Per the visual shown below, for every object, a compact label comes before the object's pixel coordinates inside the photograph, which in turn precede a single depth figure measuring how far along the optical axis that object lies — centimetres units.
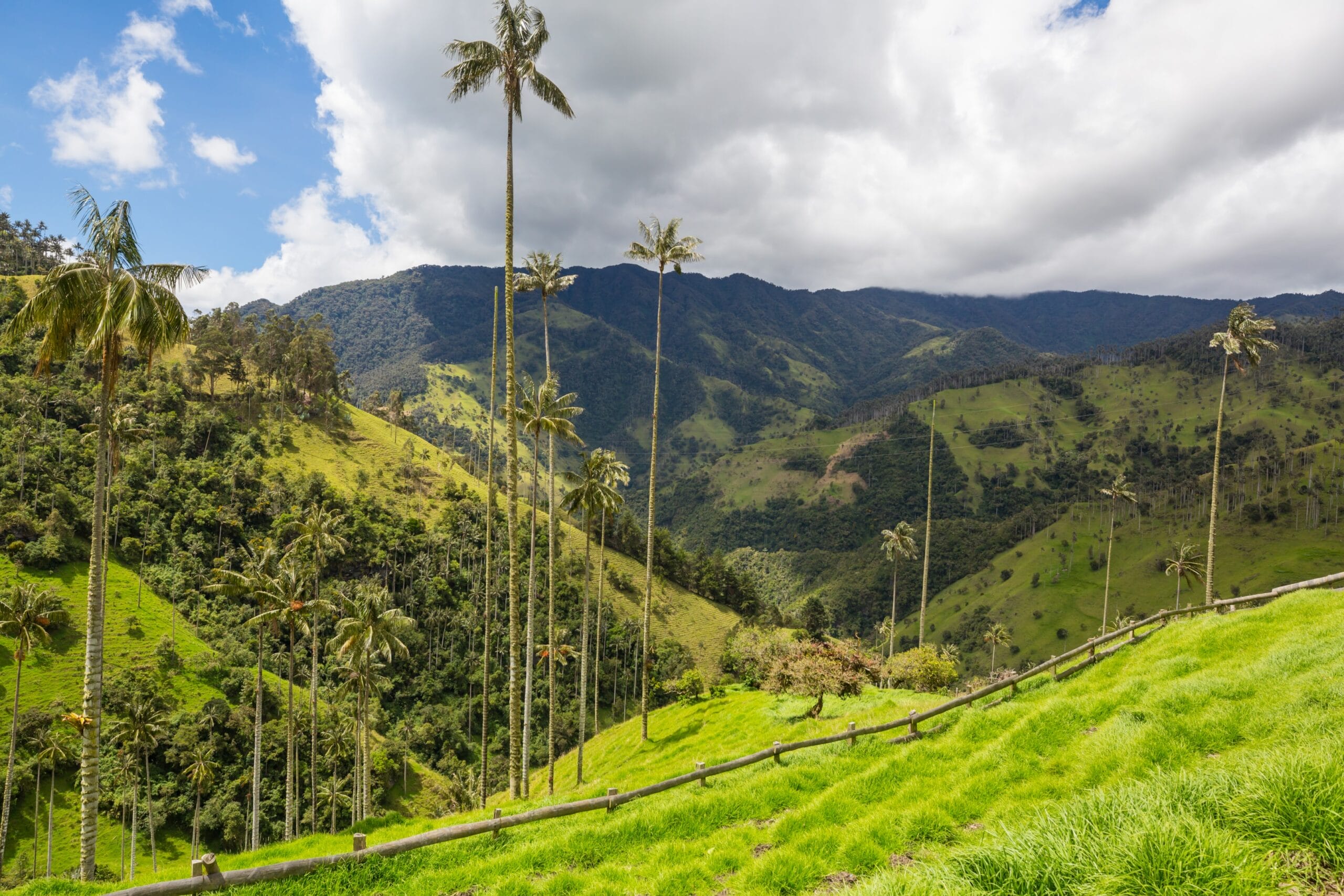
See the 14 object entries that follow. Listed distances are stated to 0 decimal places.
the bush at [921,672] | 4112
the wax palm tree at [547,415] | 2956
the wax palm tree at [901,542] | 6172
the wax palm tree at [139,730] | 4638
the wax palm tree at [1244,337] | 4016
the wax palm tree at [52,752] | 4856
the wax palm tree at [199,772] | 5366
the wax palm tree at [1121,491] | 6656
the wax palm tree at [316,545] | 3909
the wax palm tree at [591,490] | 3697
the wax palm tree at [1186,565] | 6575
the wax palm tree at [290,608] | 3669
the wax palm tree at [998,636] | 9481
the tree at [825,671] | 3222
